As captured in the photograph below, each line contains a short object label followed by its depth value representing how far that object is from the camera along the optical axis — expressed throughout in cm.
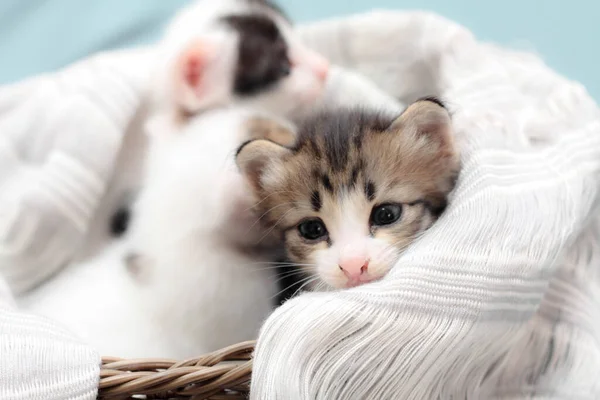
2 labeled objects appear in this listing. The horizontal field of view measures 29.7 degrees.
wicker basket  30
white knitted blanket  29
